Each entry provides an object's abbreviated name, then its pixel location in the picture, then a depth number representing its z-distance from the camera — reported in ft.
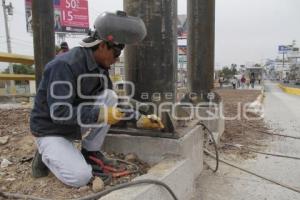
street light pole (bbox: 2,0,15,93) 98.56
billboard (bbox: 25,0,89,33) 82.69
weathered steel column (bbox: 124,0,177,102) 11.69
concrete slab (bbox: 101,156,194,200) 7.70
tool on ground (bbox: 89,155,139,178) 9.61
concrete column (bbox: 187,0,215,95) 20.02
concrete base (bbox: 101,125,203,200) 8.87
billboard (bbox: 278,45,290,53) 261.65
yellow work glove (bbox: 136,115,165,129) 10.21
